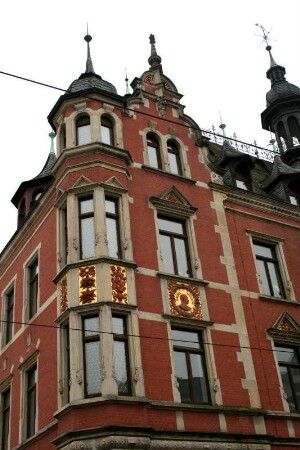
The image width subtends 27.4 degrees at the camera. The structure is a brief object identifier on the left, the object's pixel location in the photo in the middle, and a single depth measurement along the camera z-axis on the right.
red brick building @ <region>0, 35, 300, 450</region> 16.17
